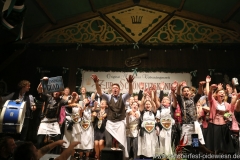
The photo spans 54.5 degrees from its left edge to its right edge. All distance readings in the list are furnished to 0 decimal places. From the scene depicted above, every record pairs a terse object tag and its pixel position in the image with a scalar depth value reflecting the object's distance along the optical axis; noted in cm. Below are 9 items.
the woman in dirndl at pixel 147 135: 459
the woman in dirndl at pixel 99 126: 476
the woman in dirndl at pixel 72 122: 489
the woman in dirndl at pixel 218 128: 405
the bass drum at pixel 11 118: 440
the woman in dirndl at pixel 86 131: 480
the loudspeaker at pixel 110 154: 307
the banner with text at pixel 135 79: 696
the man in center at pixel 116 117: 416
